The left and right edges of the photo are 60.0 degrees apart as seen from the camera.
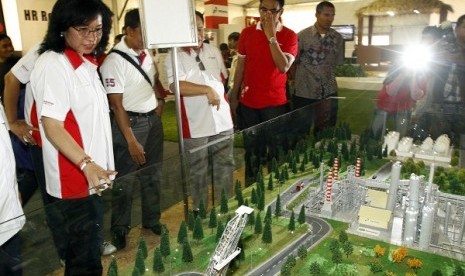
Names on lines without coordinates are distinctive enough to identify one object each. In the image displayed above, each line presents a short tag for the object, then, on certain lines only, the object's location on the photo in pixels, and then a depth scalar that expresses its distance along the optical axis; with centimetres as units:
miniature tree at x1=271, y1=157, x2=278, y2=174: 322
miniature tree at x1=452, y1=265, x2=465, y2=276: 198
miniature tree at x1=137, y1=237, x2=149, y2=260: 210
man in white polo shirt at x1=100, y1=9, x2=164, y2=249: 224
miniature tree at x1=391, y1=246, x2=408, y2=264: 213
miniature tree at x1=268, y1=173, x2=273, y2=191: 301
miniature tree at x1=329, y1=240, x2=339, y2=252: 219
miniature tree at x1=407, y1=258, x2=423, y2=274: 207
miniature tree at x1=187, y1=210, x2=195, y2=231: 234
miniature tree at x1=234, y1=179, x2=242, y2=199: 277
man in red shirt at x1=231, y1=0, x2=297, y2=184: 313
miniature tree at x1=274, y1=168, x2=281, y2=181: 314
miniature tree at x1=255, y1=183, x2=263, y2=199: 278
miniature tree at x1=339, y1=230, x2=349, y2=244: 233
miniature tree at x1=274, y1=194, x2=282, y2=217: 265
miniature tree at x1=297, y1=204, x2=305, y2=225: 254
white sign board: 229
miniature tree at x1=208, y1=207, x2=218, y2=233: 239
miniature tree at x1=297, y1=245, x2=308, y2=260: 219
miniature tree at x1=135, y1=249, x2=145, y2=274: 204
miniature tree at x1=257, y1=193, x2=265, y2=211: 270
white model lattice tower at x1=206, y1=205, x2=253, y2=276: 156
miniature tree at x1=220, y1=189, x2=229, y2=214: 256
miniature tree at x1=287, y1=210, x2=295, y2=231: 249
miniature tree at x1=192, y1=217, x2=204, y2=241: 231
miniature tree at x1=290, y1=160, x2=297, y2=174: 337
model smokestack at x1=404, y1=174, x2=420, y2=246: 229
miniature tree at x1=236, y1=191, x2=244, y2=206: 271
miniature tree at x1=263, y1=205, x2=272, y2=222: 254
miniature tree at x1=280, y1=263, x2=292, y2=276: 200
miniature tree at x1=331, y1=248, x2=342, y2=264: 214
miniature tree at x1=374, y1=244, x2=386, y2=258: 220
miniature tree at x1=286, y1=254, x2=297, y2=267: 208
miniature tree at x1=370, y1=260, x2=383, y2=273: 208
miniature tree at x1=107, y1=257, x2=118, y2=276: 194
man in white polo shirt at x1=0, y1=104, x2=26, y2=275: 146
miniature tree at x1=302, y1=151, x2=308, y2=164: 348
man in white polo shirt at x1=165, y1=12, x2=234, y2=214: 270
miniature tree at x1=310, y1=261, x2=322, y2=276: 201
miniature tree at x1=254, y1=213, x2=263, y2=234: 242
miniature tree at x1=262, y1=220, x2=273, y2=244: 235
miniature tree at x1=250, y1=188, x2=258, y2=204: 275
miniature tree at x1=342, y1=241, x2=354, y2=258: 222
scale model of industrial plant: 227
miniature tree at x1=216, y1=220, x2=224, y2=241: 230
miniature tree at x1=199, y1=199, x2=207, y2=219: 247
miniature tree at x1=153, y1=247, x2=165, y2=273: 207
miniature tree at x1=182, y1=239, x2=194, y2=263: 216
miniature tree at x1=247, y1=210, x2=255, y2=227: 244
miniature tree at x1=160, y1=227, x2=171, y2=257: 215
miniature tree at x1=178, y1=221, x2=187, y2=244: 226
